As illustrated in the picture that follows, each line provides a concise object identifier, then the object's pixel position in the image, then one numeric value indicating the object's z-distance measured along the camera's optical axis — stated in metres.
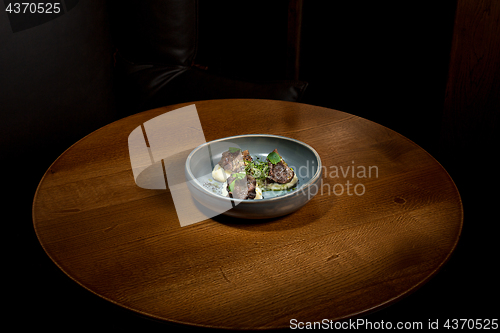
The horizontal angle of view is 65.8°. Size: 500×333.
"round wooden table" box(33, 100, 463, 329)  0.66
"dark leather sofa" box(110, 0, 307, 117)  1.80
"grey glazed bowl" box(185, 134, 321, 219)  0.79
